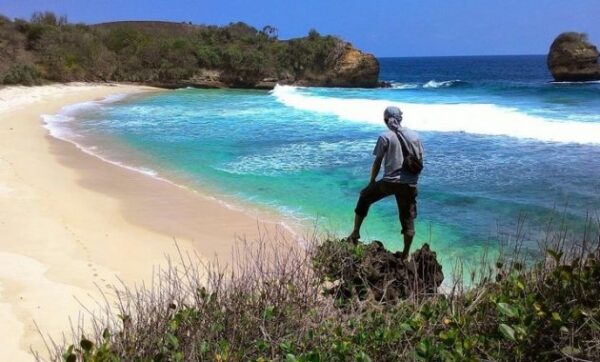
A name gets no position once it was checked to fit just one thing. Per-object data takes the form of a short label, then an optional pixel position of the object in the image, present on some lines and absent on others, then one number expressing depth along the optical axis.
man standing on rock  6.48
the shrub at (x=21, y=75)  35.83
